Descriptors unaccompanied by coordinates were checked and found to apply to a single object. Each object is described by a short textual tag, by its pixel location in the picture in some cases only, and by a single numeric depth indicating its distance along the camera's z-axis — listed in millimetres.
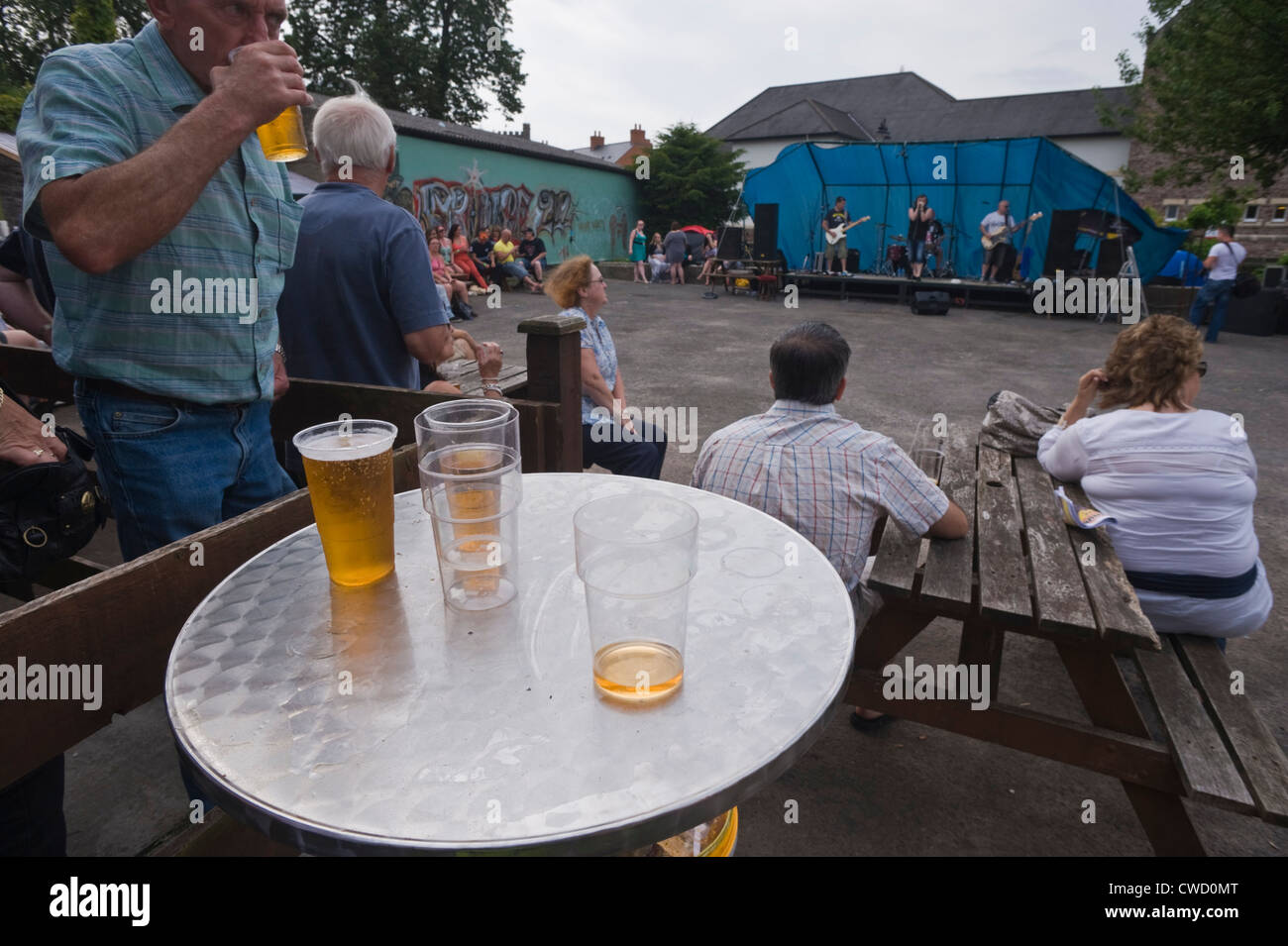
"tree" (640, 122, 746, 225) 25656
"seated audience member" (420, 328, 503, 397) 2426
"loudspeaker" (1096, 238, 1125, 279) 14227
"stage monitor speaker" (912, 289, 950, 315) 13898
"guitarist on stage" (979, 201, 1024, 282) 14961
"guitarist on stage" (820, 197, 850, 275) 17109
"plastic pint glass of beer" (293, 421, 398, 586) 1048
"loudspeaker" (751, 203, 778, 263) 18109
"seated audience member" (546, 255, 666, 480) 3709
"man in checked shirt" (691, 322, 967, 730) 2119
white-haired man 2229
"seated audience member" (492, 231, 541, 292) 15992
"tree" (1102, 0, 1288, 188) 12852
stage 14648
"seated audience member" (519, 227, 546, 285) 17188
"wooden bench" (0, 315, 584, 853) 961
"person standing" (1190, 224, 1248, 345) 10727
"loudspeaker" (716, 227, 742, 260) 18922
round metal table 737
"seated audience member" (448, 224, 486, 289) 14484
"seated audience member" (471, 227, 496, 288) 16172
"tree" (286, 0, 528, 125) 27500
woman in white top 2189
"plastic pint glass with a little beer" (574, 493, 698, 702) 913
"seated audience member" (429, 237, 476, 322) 12023
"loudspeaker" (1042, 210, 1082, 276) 14695
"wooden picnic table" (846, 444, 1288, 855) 1684
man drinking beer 1226
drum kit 16594
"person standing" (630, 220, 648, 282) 19219
